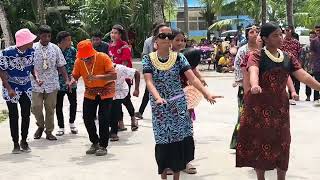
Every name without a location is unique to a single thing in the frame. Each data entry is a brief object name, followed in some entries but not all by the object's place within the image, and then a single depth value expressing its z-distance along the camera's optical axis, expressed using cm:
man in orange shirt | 688
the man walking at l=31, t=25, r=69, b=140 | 800
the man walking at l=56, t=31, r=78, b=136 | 856
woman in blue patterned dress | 524
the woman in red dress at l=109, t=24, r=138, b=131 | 875
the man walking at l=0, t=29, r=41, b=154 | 715
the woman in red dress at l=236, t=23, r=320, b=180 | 486
